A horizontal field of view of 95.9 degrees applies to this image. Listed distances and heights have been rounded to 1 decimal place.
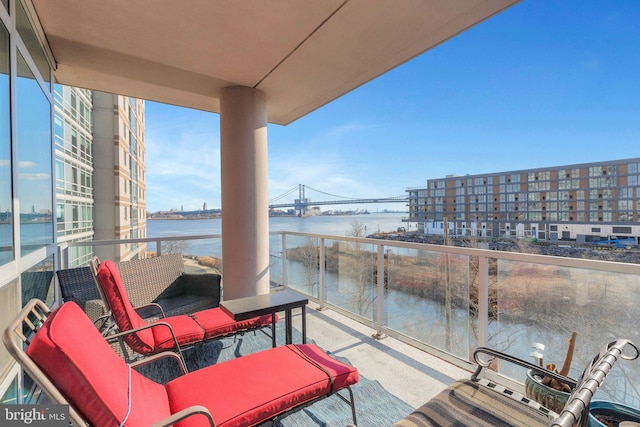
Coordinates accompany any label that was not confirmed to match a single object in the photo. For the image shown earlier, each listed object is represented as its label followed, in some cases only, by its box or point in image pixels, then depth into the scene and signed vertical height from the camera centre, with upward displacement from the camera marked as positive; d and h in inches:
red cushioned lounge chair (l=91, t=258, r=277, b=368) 85.9 -38.9
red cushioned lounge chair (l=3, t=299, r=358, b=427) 37.1 -34.0
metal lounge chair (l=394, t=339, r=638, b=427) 44.5 -38.0
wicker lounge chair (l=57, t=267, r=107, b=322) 111.7 -31.1
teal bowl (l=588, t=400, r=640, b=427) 54.3 -39.6
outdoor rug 77.8 -56.1
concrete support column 145.7 +10.8
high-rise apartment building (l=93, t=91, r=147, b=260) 538.9 +92.4
